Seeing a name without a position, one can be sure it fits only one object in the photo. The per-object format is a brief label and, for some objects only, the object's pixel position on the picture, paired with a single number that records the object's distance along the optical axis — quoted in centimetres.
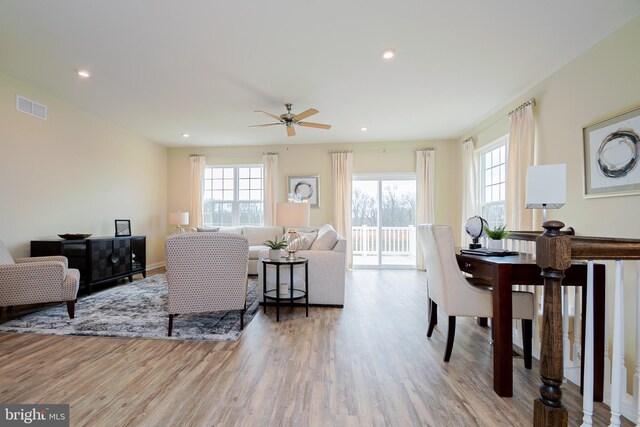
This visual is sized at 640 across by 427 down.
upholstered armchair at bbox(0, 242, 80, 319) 280
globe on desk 267
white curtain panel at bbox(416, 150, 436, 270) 588
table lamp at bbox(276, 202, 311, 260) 322
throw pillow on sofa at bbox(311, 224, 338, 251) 361
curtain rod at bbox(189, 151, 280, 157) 630
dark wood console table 359
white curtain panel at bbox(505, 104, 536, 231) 340
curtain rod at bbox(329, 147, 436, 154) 606
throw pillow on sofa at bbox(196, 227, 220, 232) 571
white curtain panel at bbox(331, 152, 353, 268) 605
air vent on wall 348
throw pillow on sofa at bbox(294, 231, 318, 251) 380
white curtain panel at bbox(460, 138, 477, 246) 508
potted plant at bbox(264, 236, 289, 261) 324
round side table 313
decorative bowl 382
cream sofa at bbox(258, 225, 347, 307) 345
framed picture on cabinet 491
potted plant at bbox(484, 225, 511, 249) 256
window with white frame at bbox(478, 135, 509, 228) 436
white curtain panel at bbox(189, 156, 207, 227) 644
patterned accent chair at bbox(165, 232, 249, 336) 250
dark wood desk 174
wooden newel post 92
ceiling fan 392
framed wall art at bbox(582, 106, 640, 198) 223
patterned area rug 265
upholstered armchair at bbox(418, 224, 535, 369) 207
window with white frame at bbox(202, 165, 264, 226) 652
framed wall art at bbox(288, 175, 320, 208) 622
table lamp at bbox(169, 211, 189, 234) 590
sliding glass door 613
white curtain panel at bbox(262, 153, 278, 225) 625
